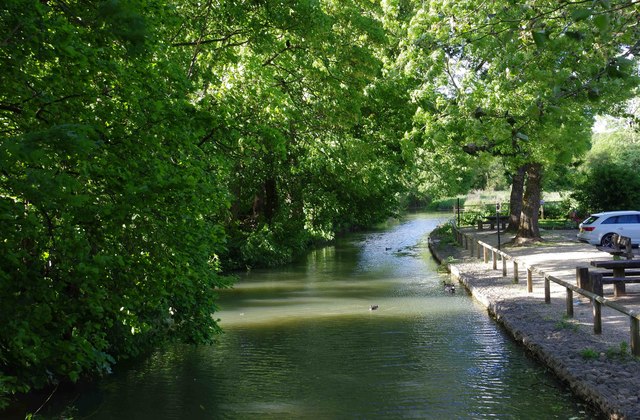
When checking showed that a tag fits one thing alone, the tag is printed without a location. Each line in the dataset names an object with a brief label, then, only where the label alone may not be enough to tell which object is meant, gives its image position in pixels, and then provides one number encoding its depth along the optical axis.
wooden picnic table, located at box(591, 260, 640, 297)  14.73
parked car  27.98
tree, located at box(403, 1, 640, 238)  6.81
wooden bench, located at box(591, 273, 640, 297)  14.36
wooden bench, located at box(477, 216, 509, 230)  41.50
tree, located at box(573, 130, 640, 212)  39.66
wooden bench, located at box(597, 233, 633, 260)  17.06
